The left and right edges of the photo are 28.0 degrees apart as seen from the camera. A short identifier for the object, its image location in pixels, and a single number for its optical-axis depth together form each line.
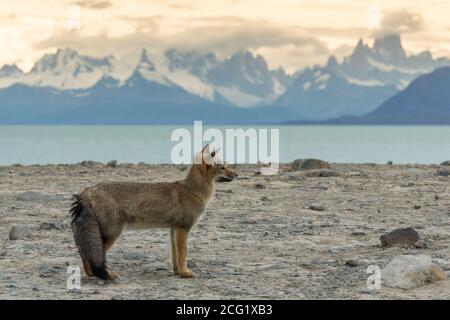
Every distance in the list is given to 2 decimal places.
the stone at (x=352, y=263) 14.60
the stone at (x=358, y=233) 18.17
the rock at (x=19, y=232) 17.28
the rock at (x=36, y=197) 24.25
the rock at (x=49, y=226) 18.66
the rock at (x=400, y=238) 16.34
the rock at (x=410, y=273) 12.91
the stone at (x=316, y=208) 22.22
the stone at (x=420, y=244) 16.25
